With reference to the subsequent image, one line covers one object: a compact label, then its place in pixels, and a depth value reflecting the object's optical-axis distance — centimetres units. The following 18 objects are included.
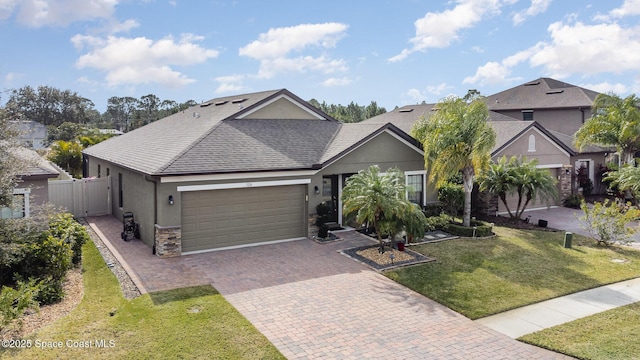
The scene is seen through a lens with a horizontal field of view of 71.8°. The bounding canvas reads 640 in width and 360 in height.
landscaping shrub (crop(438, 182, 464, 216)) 1962
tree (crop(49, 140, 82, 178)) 3309
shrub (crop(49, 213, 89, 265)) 1277
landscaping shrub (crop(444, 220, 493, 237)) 1734
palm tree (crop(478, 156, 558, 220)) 1823
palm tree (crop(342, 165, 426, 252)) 1353
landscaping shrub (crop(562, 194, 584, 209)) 2380
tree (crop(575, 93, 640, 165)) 2350
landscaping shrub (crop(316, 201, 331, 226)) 1670
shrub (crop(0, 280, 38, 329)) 827
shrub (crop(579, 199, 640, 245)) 1567
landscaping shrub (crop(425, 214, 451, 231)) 1791
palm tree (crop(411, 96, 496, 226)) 1681
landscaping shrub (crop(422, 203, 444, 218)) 1950
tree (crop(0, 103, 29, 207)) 992
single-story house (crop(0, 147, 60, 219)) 1372
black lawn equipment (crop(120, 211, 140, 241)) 1630
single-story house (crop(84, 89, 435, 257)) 1455
